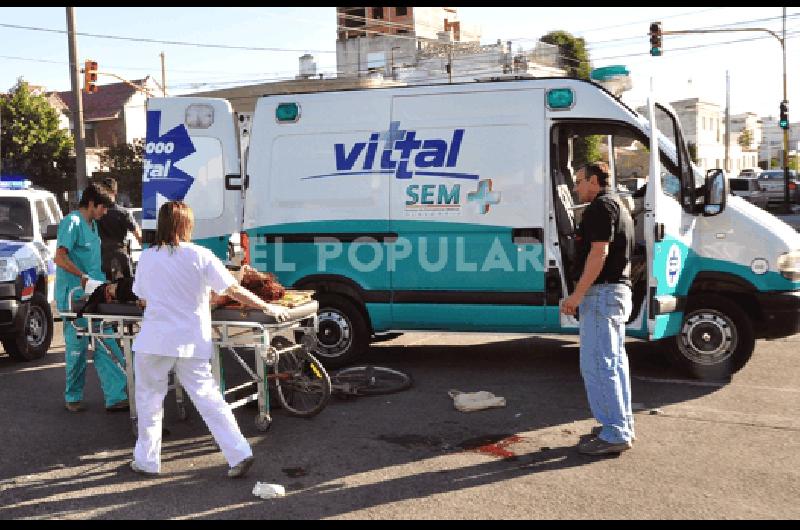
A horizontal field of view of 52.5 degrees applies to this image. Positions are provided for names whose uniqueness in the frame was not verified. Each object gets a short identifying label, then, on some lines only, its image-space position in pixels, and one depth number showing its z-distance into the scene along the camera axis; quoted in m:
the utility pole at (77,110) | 20.56
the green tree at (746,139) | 94.44
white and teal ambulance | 7.31
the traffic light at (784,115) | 30.06
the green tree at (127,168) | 36.84
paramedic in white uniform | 5.00
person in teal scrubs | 6.78
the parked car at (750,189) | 33.12
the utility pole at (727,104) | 60.32
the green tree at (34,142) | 35.78
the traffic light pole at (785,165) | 29.55
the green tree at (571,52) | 56.28
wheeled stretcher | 5.73
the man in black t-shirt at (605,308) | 5.41
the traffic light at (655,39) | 23.62
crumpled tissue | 4.78
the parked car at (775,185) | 33.59
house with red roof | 49.72
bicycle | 7.14
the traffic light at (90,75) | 24.30
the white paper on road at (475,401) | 6.62
